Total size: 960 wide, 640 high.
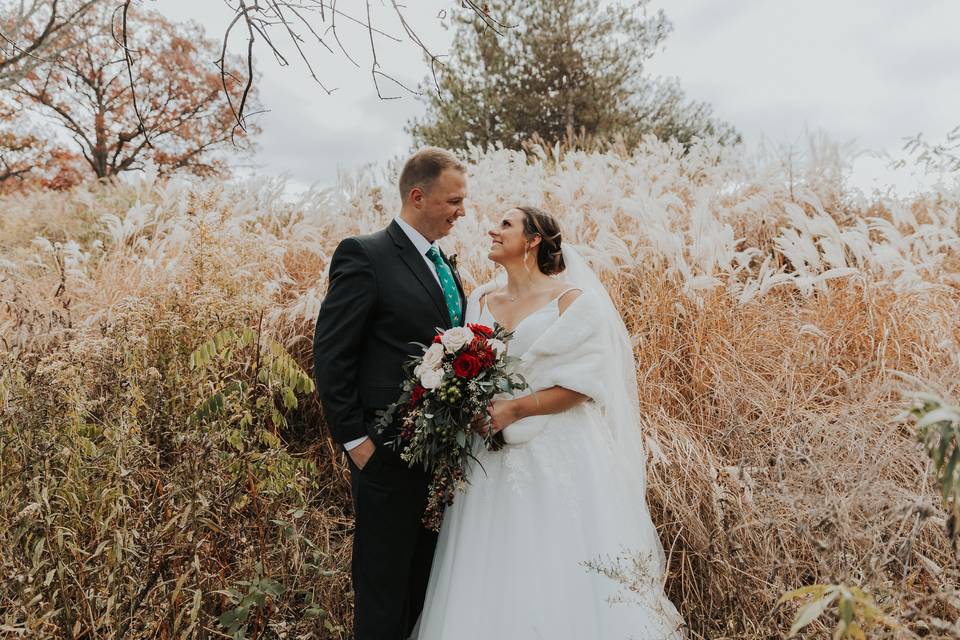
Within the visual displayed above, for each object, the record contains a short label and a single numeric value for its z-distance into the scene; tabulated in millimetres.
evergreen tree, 16328
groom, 2760
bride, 2621
